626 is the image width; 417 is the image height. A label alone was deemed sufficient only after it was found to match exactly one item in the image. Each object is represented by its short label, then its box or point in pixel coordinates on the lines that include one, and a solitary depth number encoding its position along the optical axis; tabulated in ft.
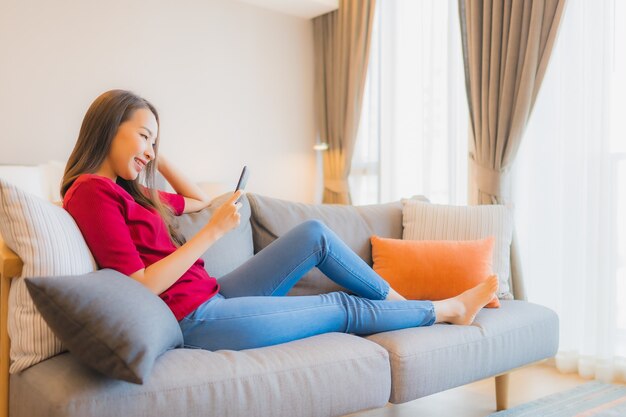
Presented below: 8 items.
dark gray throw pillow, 3.81
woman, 4.93
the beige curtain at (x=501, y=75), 9.20
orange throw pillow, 7.20
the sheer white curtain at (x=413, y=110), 11.37
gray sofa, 4.04
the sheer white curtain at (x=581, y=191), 8.64
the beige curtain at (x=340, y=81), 13.82
